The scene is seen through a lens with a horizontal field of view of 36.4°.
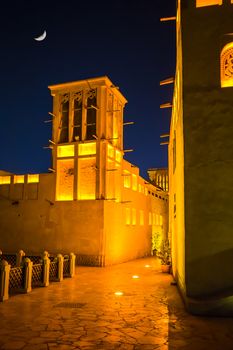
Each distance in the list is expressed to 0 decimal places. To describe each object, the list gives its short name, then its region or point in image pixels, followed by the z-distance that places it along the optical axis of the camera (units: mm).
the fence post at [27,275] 11188
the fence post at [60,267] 13810
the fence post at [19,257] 16636
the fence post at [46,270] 12466
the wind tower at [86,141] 20125
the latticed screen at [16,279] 10934
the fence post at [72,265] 14939
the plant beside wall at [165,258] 16734
